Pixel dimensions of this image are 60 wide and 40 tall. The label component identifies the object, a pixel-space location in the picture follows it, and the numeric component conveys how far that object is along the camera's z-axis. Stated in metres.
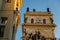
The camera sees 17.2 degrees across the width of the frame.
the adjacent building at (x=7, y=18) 18.60
